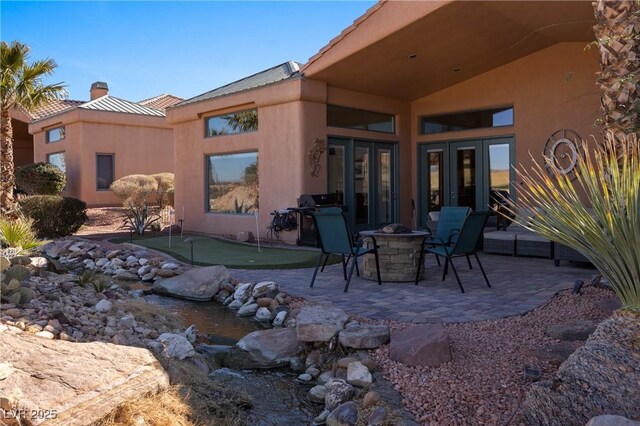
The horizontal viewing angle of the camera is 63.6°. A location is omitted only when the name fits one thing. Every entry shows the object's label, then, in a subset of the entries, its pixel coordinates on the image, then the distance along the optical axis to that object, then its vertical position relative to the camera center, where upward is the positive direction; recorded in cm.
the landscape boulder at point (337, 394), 359 -139
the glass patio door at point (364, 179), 1170 +40
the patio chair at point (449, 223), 740 -41
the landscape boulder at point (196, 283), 687 -117
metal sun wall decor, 1025 +100
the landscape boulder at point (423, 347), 386 -116
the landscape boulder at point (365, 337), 430 -118
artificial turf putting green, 835 -106
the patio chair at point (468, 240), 612 -54
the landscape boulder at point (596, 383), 270 -103
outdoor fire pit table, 667 -77
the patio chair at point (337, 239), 625 -53
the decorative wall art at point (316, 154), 1088 +90
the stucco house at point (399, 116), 955 +181
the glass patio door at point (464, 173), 1149 +54
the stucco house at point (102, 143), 1805 +204
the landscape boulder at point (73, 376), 270 -104
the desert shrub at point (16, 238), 738 -58
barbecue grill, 1032 -25
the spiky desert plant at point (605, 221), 301 -16
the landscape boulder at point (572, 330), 406 -109
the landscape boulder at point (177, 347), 425 -126
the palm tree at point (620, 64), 425 +109
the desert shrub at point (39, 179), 1669 +64
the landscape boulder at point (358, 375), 377 -133
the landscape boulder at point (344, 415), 330 -142
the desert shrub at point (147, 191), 1527 +21
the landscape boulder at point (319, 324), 448 -113
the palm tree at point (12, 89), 1152 +255
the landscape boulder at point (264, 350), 450 -136
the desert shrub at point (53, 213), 1167 -34
